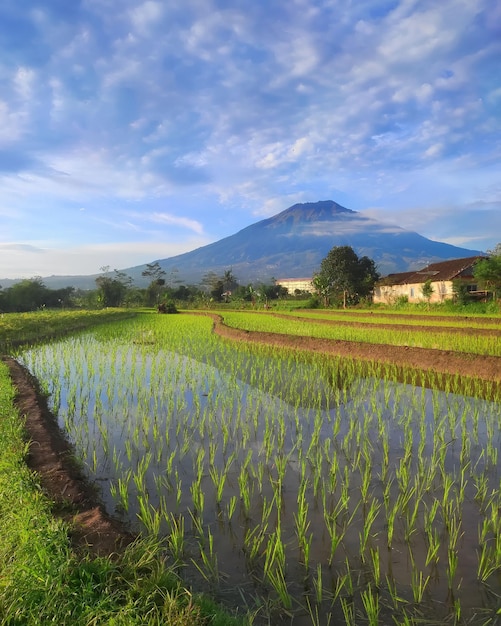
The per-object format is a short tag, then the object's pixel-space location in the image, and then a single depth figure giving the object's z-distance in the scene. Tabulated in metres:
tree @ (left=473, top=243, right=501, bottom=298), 23.72
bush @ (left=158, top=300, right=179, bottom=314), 34.41
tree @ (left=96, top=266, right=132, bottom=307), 45.92
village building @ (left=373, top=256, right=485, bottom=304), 30.92
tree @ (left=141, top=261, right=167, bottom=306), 53.34
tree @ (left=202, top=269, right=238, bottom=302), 52.62
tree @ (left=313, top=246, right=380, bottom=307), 36.88
